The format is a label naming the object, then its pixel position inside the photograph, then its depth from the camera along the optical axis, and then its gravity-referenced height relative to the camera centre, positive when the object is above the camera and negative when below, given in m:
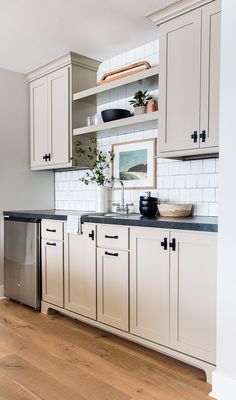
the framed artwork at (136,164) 3.29 +0.23
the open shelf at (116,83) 2.91 +0.94
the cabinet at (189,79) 2.47 +0.80
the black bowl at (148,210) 2.99 -0.19
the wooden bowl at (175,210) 2.79 -0.17
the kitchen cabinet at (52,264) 3.33 -0.74
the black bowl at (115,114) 3.37 +0.70
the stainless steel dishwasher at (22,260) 3.57 -0.77
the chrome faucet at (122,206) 3.40 -0.18
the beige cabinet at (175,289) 2.18 -0.67
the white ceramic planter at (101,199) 3.61 -0.12
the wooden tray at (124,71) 3.19 +1.11
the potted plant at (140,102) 3.16 +0.78
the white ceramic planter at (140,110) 3.15 +0.69
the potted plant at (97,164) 3.61 +0.25
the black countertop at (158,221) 2.19 -0.24
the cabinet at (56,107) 3.73 +0.88
